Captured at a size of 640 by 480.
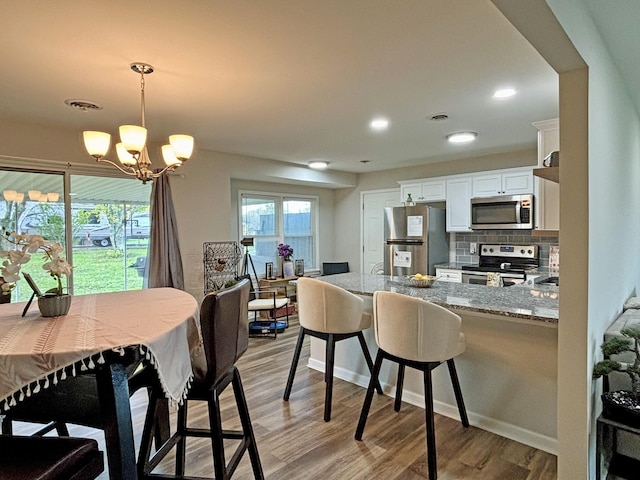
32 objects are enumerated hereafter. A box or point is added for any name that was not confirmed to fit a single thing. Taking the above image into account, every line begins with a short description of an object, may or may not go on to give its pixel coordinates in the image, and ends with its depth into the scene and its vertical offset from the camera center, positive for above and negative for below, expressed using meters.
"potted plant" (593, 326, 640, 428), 1.73 -0.68
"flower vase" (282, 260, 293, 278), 6.05 -0.58
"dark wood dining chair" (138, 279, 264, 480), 1.55 -0.69
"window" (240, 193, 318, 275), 5.98 +0.10
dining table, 1.17 -0.40
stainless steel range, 4.62 -0.43
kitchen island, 2.22 -0.84
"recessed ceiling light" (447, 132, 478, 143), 4.01 +1.01
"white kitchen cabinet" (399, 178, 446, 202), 5.43 +0.60
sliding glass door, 3.54 +0.13
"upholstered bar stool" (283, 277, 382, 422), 2.64 -0.60
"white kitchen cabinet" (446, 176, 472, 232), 5.12 +0.36
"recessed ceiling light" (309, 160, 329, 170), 5.53 +1.01
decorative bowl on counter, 3.01 -0.40
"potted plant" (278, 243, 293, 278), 5.89 -0.42
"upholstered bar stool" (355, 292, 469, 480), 2.11 -0.60
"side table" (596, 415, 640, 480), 1.72 -1.10
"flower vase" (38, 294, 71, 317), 1.67 -0.31
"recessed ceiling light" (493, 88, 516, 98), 2.76 +1.01
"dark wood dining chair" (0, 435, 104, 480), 1.06 -0.65
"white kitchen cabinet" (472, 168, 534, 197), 4.56 +0.59
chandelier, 2.24 +0.55
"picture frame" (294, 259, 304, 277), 6.30 -0.60
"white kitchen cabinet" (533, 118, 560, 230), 2.91 +0.37
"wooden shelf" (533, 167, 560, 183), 1.99 +0.30
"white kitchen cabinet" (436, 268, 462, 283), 5.01 -0.59
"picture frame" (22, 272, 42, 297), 1.63 -0.22
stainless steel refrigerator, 5.24 -0.13
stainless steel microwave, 4.51 +0.21
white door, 6.53 +0.14
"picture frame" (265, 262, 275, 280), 5.88 -0.60
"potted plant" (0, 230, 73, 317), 1.54 -0.13
